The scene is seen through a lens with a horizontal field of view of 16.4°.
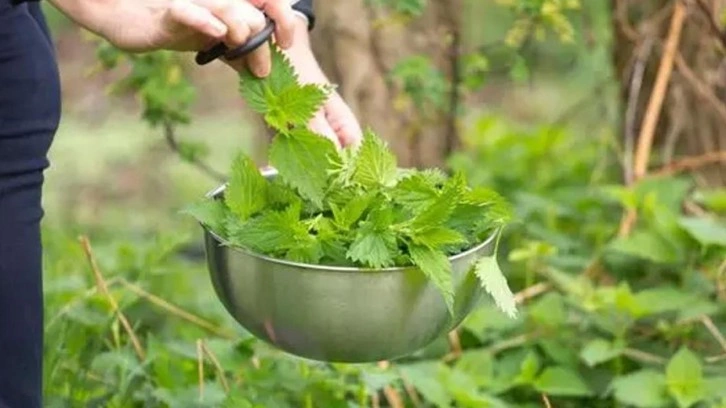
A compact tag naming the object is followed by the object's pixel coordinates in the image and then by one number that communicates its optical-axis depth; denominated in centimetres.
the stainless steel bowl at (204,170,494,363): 272
